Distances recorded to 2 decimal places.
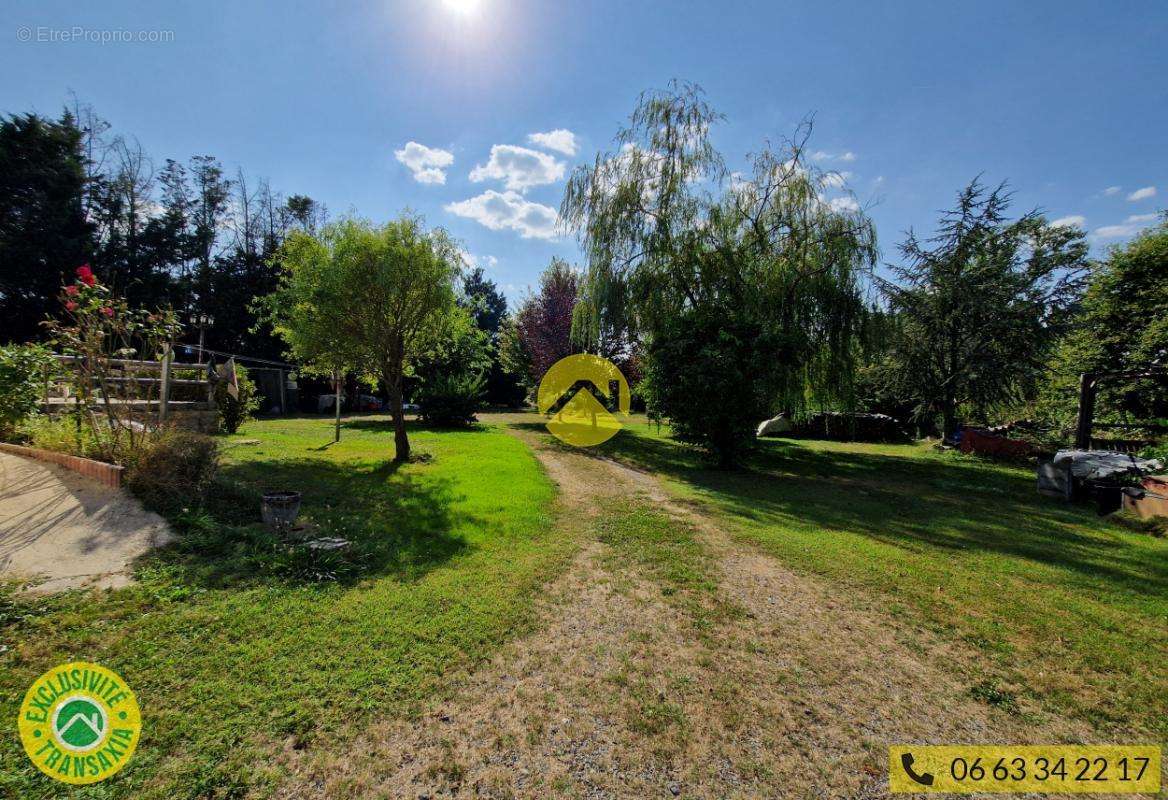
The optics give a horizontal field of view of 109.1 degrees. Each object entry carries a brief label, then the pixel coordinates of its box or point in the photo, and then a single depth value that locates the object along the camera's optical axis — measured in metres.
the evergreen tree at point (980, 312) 16.84
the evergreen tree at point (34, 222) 20.75
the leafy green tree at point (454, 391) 18.62
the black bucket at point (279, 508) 5.20
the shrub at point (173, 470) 5.14
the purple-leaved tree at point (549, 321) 21.14
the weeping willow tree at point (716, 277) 11.30
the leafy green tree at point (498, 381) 12.09
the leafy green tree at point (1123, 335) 13.80
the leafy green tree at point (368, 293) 9.37
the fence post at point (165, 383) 6.87
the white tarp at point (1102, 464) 8.10
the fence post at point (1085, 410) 11.54
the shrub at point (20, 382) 6.36
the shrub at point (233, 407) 13.14
